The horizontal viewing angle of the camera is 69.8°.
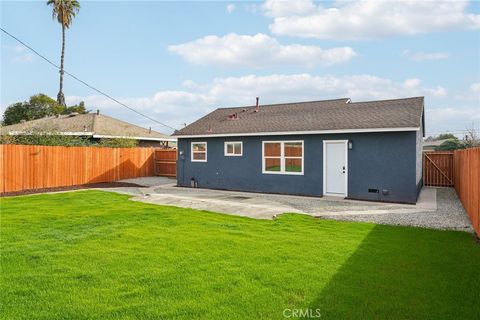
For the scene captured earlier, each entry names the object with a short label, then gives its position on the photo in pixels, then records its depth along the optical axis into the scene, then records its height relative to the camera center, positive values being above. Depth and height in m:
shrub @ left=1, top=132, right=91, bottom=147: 17.43 +1.11
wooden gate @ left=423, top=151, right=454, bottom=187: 18.02 -0.46
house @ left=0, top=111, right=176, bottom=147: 23.62 +2.41
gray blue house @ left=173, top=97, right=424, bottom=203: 12.43 +0.44
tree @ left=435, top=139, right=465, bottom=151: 32.39 +1.46
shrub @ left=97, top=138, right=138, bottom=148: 21.91 +1.12
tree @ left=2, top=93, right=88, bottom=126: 41.09 +6.12
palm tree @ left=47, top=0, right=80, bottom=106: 34.03 +15.04
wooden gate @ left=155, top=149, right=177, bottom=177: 22.58 -0.11
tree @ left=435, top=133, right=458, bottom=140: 48.12 +3.58
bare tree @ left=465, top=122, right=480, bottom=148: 31.31 +2.41
